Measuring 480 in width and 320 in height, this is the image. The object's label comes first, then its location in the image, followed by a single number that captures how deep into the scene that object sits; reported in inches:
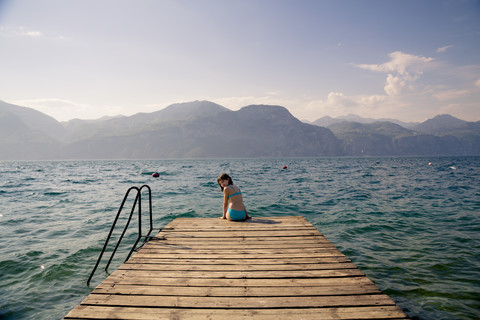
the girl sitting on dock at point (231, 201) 301.4
